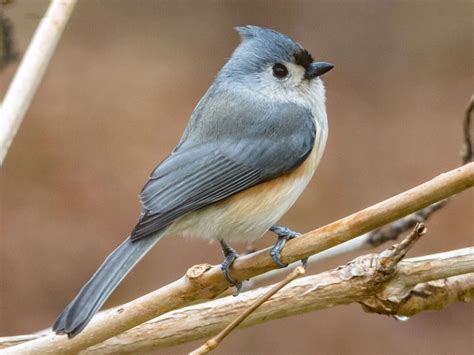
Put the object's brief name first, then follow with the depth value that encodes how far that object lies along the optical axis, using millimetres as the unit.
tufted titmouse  6703
